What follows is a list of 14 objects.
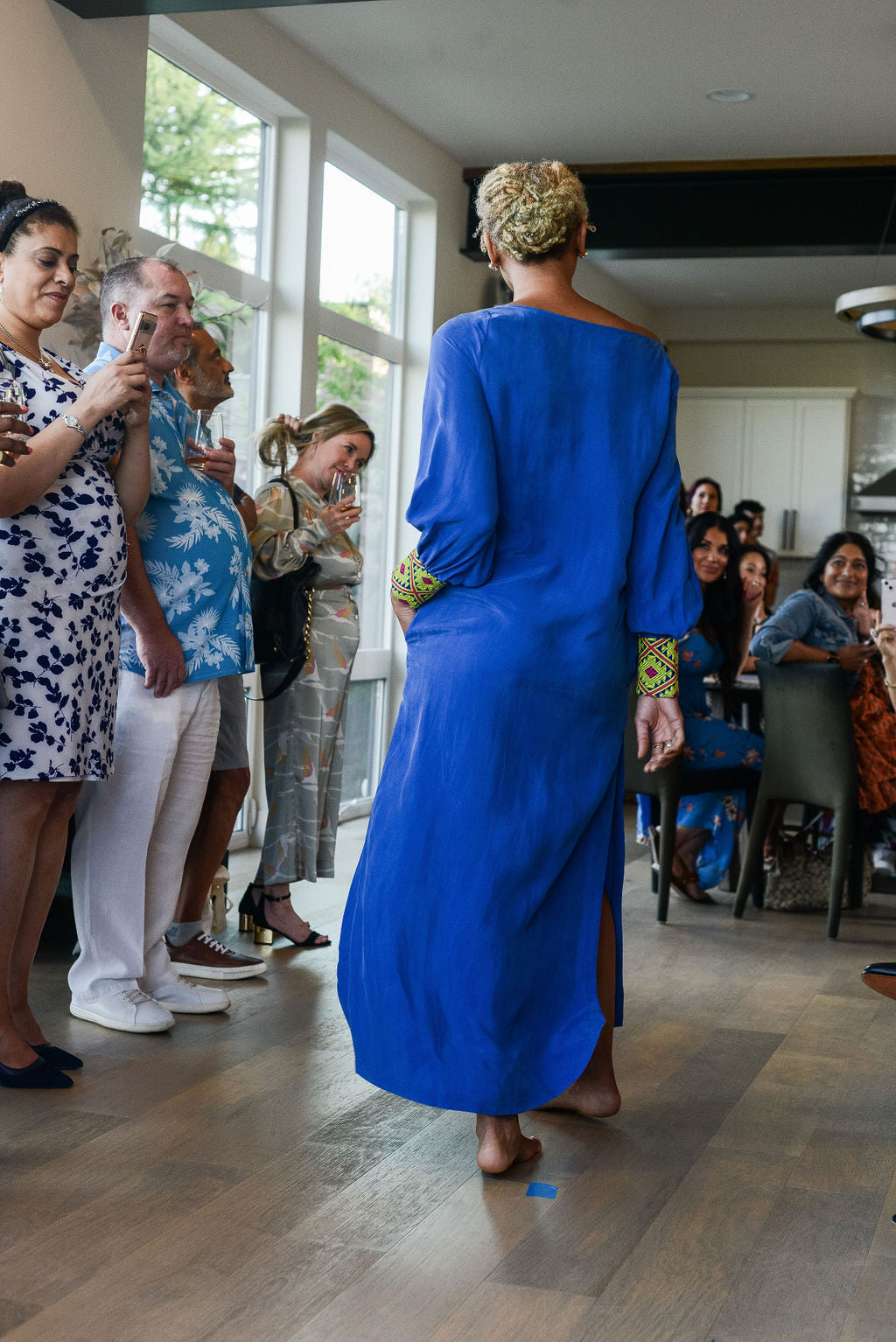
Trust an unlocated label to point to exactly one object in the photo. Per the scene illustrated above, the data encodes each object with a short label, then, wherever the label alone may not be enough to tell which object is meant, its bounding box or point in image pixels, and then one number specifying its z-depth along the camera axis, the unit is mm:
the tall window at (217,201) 5129
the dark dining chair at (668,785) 4688
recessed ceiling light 6031
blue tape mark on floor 2238
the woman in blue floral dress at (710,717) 4926
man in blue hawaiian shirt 3021
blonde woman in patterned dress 3941
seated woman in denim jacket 4734
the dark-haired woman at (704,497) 7121
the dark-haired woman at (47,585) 2552
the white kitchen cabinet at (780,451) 10016
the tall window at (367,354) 6445
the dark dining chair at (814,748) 4582
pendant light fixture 5066
